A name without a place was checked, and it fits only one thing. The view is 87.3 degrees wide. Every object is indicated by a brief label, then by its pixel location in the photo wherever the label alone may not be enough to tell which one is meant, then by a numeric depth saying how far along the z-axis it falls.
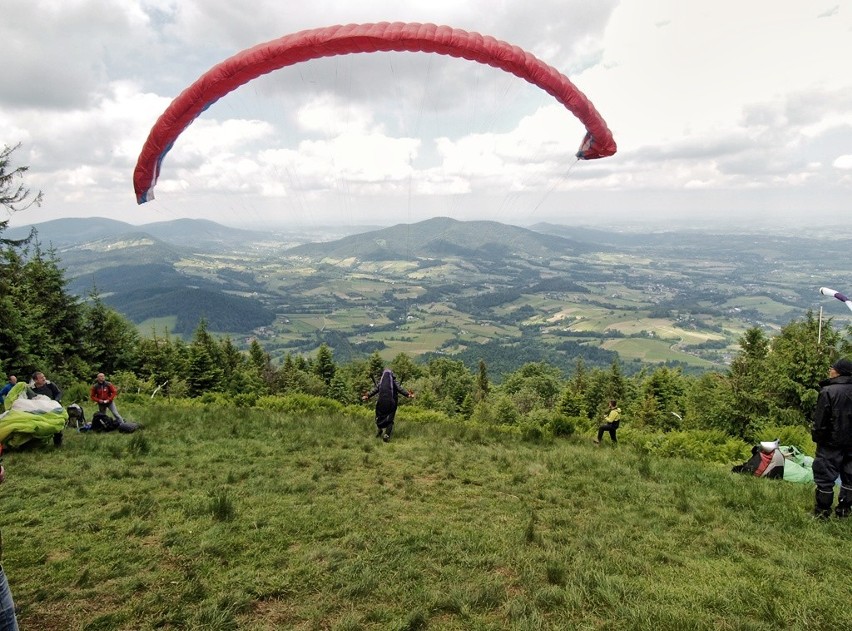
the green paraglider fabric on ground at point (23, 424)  9.22
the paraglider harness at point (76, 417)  11.45
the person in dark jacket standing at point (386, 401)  11.66
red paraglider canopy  9.88
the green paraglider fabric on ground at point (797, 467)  8.51
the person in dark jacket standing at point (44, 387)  10.65
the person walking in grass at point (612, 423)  12.42
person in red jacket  11.64
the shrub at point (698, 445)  11.49
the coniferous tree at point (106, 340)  36.09
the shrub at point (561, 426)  13.30
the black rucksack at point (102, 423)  11.59
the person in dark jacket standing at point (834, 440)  6.49
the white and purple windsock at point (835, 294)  10.46
